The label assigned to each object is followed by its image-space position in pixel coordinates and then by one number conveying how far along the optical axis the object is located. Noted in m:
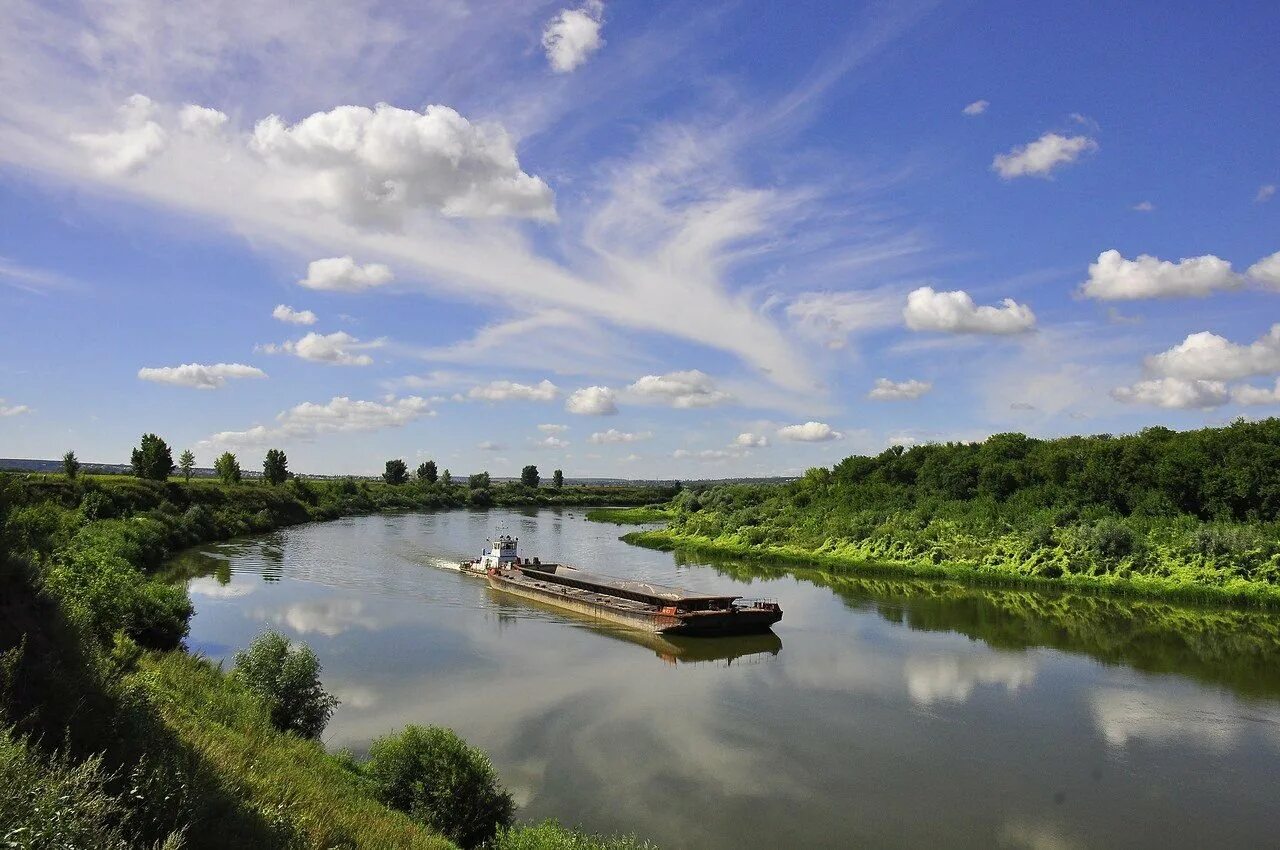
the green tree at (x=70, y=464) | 71.69
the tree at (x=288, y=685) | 19.09
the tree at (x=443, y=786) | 14.38
